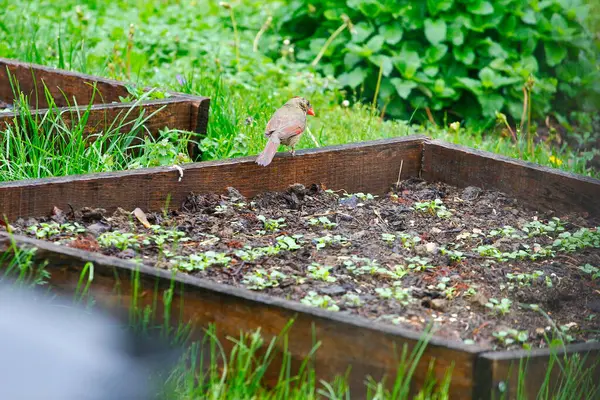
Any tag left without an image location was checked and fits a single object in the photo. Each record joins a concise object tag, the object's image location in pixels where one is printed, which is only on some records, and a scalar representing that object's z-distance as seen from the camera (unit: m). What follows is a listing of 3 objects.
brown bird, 7.52
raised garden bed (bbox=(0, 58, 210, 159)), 8.05
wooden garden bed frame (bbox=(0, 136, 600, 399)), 4.74
